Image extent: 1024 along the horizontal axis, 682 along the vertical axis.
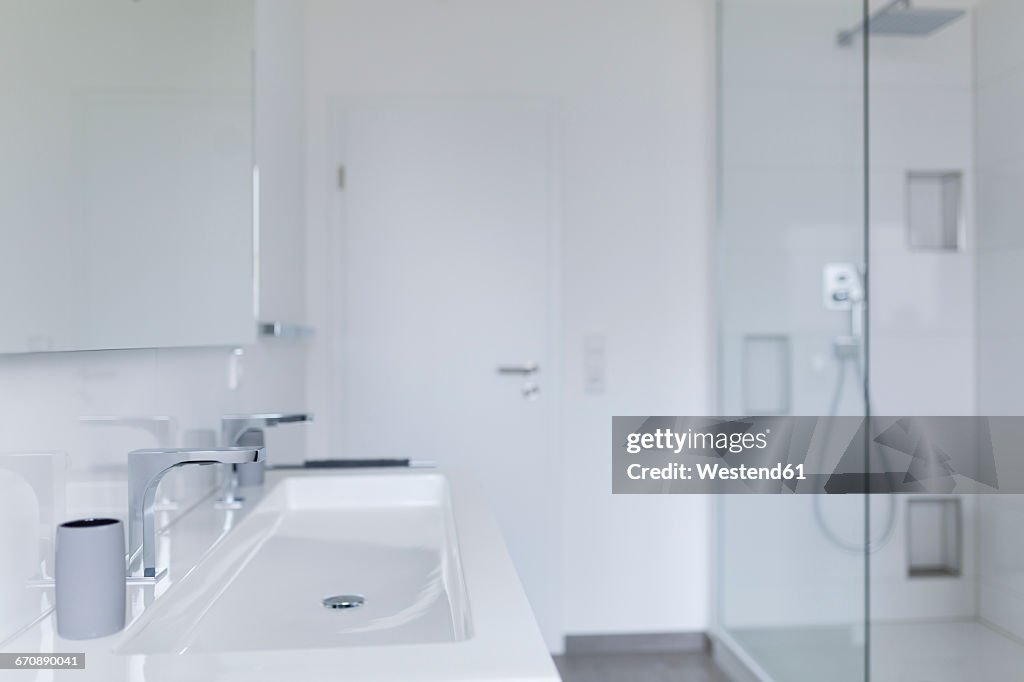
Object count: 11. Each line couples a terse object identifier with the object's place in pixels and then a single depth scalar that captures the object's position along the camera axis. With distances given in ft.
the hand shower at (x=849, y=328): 7.24
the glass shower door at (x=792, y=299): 7.27
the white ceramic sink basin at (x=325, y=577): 3.63
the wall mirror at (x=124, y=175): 3.44
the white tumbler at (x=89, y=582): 3.15
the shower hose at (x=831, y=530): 6.81
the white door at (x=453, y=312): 10.27
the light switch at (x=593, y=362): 10.39
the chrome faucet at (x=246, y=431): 5.87
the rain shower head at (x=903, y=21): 6.54
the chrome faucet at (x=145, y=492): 3.83
